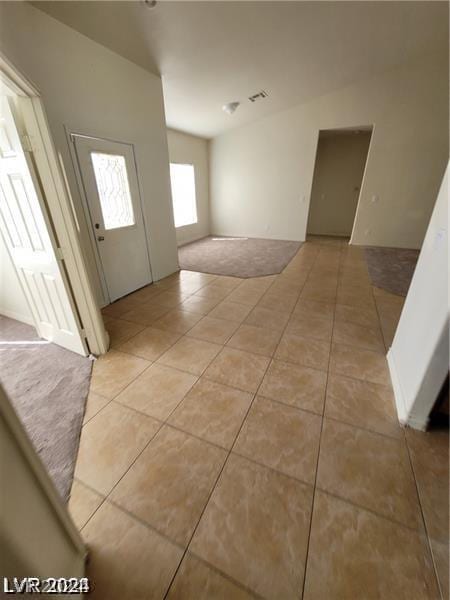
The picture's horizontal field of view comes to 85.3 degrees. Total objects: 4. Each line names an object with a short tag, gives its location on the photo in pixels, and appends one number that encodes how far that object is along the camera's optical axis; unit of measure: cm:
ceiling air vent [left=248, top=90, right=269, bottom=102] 454
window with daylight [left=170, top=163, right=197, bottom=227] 628
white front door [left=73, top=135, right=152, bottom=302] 278
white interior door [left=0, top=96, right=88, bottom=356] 169
